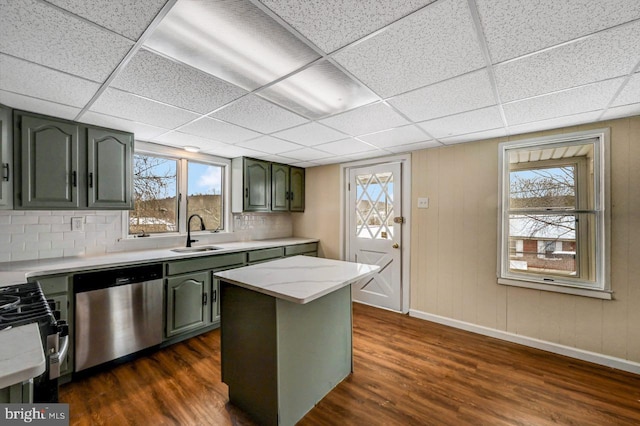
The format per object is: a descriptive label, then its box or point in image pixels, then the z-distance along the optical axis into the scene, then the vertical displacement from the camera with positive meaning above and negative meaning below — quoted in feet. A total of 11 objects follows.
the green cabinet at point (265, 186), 12.70 +1.35
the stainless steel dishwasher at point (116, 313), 7.23 -2.89
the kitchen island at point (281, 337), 5.36 -2.74
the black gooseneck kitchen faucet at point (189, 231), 10.96 -0.77
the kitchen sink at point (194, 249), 10.15 -1.44
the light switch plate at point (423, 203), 11.33 +0.40
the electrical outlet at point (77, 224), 8.82 -0.35
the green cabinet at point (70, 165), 7.16 +1.43
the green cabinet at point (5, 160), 6.68 +1.34
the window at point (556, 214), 8.09 -0.07
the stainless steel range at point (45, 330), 3.48 -1.60
